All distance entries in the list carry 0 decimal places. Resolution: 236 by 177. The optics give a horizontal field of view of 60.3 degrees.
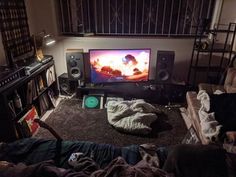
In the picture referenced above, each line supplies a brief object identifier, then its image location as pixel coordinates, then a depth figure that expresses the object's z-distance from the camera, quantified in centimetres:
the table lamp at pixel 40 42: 272
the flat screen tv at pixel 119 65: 293
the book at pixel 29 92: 238
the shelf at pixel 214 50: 288
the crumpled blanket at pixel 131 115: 237
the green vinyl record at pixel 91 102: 300
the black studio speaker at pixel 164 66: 291
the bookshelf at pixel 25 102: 206
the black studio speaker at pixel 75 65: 298
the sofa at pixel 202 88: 219
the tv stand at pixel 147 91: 302
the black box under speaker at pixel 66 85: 321
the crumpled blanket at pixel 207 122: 176
